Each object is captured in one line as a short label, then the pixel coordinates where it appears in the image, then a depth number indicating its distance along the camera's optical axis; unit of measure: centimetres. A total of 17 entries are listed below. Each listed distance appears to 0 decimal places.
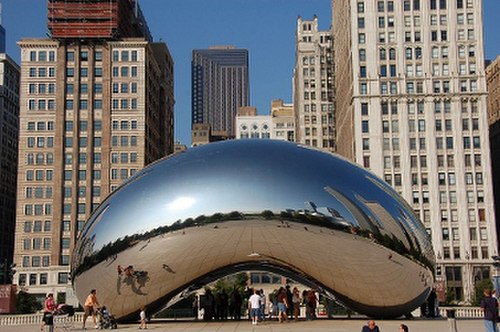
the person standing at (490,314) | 1756
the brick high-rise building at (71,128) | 9106
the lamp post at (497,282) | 3100
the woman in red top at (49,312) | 1992
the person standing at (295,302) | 2431
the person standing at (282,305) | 2323
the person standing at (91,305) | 2125
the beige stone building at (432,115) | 8800
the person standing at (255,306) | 2259
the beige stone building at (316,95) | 13700
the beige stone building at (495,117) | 11250
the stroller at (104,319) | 2103
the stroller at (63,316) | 2435
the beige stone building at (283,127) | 18611
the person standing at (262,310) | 2345
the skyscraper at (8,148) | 11900
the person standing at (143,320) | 2083
